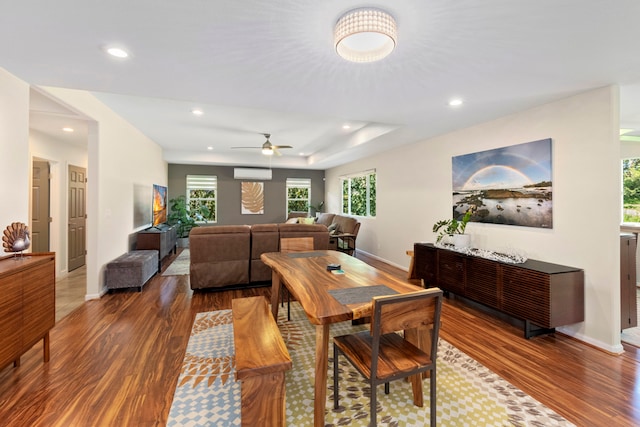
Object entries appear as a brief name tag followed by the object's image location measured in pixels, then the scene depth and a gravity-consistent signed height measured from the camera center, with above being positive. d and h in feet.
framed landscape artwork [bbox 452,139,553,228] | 10.21 +1.14
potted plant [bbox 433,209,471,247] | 12.50 -0.74
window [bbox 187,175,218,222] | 28.07 +1.71
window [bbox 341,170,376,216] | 22.70 +1.72
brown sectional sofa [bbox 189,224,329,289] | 13.50 -1.69
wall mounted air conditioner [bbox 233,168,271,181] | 28.86 +4.10
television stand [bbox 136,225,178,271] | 16.83 -1.55
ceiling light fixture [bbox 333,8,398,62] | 5.22 +3.37
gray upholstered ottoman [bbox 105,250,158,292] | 13.25 -2.72
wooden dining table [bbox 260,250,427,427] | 5.21 -1.66
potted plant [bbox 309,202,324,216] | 31.55 +0.54
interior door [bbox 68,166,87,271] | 17.48 -0.10
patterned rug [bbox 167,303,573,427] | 5.73 -4.05
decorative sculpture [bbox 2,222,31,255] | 6.81 -0.58
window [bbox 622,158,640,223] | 15.03 +1.17
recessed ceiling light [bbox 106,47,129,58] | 6.61 +3.79
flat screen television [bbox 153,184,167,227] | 20.96 +0.75
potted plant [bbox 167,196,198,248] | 26.12 -0.35
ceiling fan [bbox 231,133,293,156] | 18.60 +4.30
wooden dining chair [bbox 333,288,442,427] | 4.84 -2.66
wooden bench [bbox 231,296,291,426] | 4.99 -2.95
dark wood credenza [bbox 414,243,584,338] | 8.68 -2.51
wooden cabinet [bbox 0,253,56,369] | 5.97 -2.03
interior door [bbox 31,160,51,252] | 15.07 +0.40
